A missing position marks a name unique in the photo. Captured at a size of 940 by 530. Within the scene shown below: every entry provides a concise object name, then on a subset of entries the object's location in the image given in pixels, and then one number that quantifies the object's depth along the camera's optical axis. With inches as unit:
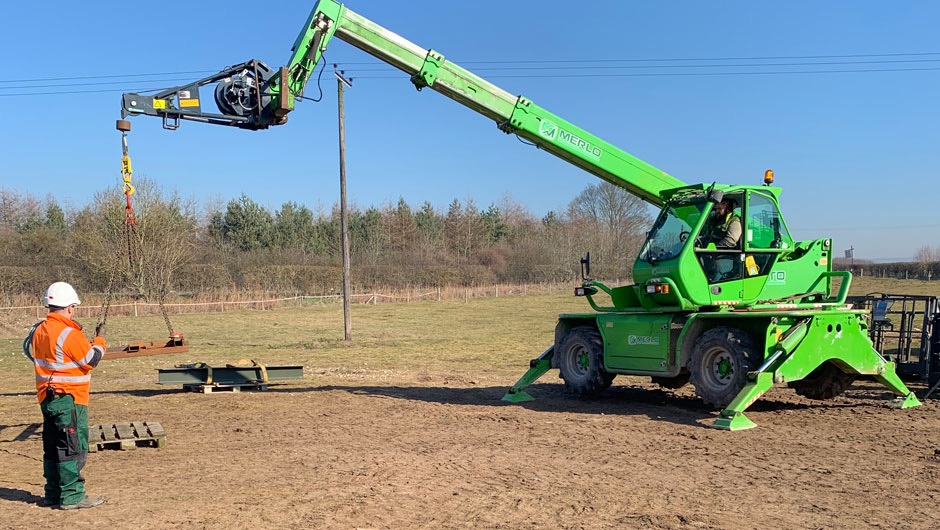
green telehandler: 378.3
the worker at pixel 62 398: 244.1
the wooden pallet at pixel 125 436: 335.9
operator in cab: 408.8
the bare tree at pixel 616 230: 2728.8
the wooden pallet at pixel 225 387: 524.1
